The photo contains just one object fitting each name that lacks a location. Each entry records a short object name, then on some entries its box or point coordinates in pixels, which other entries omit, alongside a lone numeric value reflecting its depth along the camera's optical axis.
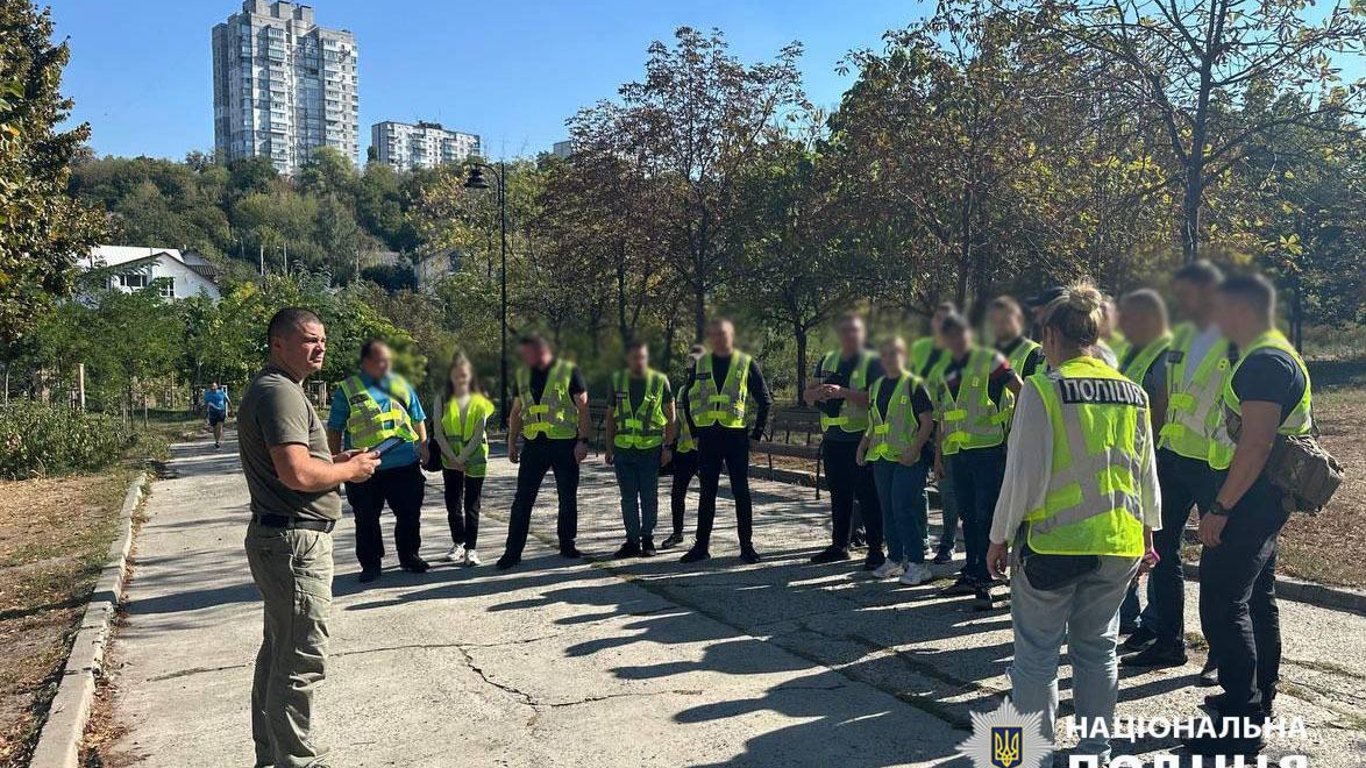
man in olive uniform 3.79
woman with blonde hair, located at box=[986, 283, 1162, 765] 3.56
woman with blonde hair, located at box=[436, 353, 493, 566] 7.76
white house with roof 50.68
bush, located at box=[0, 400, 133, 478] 16.25
